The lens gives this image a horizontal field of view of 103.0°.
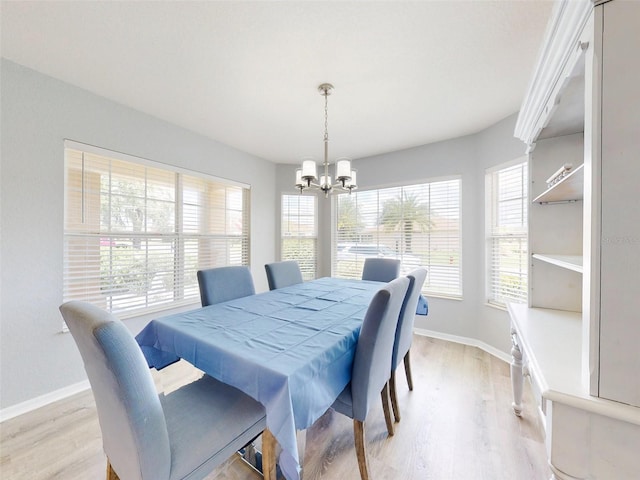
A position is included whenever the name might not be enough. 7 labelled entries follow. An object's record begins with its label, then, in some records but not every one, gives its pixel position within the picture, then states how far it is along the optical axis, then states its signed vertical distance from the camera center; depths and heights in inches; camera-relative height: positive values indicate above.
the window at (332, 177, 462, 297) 133.0 +5.0
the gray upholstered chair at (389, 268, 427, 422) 69.1 -23.9
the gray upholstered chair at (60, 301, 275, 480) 32.0 -26.7
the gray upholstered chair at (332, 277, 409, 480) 49.4 -25.2
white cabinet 26.6 -2.9
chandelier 84.8 +21.4
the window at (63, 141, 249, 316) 89.5 +2.9
